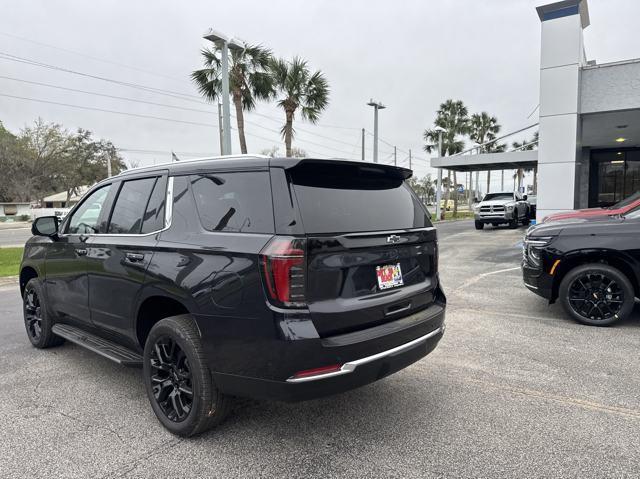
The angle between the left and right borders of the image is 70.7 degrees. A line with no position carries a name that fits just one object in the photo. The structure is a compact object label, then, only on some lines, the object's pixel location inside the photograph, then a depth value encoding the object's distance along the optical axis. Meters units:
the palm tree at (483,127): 44.94
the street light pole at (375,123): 25.91
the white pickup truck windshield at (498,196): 24.40
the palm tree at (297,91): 19.80
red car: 5.84
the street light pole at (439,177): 33.97
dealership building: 10.16
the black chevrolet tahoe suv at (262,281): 2.52
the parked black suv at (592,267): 5.32
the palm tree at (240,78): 18.36
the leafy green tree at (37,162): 51.97
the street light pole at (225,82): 12.15
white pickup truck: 23.06
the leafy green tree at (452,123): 40.34
